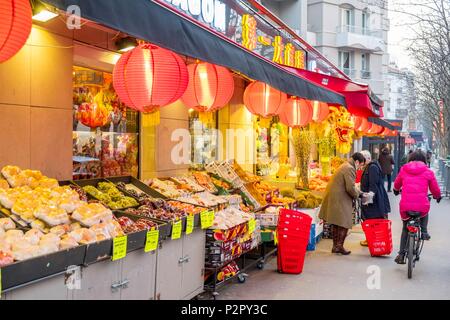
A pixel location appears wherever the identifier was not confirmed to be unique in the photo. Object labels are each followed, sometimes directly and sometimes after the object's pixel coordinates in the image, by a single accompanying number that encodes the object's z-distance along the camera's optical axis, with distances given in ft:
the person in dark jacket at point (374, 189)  34.04
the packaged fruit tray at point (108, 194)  20.63
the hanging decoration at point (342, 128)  47.52
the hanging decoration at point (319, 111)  42.16
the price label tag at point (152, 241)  16.83
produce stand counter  12.05
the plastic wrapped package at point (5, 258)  11.66
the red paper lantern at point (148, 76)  18.75
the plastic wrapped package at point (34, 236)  13.70
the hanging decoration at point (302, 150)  39.81
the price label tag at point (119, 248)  15.08
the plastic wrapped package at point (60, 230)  14.89
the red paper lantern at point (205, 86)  24.53
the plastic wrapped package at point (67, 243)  13.97
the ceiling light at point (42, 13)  18.76
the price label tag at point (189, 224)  19.49
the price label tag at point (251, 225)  24.73
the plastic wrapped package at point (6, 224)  14.76
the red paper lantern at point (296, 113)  37.24
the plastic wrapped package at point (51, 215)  15.49
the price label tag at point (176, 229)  18.57
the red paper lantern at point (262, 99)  30.91
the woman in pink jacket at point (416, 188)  27.61
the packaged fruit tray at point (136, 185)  24.43
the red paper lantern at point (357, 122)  60.01
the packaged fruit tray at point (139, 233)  16.11
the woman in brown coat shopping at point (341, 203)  32.30
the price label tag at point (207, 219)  20.71
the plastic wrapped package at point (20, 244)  12.77
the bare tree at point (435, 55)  55.11
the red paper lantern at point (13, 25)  12.46
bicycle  26.24
